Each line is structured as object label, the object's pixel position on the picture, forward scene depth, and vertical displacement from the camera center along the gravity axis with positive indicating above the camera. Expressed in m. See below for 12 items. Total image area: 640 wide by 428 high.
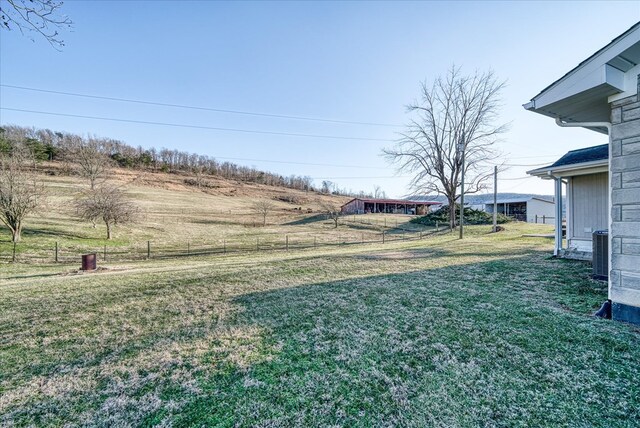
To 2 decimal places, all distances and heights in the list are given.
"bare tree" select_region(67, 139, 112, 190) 28.84 +5.24
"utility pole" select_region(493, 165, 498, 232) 23.64 +3.31
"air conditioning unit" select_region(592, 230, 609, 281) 5.66 -0.72
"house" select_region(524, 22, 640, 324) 3.64 +0.93
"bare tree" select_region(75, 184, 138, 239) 20.11 +0.54
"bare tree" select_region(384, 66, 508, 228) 25.50 +6.28
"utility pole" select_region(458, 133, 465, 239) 18.49 +1.96
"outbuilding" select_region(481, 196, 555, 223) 34.44 +1.27
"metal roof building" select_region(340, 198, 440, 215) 45.44 +1.85
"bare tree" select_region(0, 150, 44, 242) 16.31 +1.06
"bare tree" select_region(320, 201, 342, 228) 33.33 +0.82
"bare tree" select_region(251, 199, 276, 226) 33.16 +1.11
